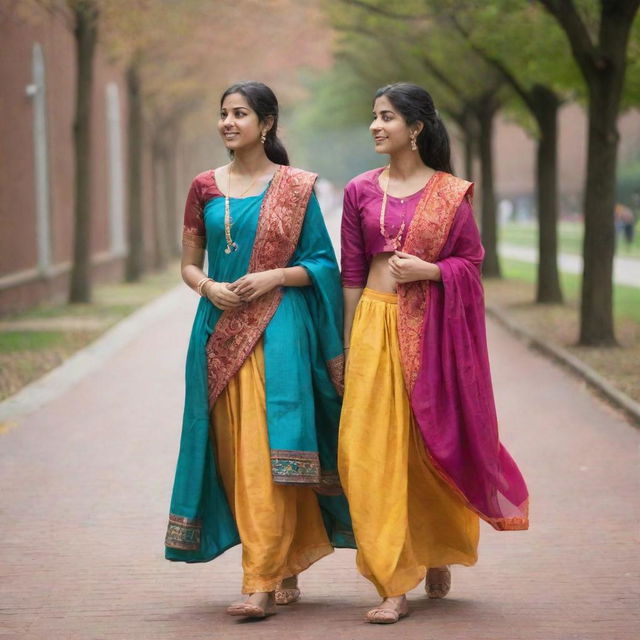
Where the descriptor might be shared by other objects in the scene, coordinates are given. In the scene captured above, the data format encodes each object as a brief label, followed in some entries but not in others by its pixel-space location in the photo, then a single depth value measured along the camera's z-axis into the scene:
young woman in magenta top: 10.14
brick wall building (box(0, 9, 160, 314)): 40.84
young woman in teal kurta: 10.27
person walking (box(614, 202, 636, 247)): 76.15
